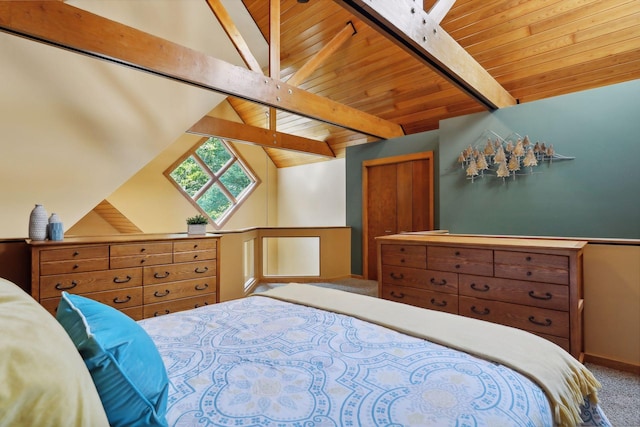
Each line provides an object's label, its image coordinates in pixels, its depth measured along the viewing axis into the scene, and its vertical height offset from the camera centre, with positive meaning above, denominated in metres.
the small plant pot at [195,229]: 3.23 -0.12
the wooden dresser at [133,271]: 2.34 -0.45
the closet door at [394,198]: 4.61 +0.29
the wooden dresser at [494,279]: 2.03 -0.47
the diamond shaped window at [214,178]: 6.25 +0.82
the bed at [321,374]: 0.73 -0.47
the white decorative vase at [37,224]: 2.39 -0.04
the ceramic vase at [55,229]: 2.44 -0.08
